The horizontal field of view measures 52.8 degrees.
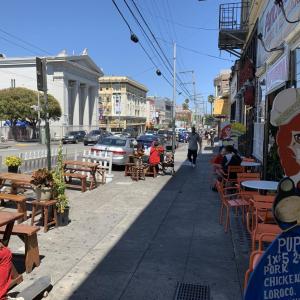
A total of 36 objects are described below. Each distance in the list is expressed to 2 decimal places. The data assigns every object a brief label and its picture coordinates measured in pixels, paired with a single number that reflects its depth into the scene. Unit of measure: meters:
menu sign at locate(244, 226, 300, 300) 1.81
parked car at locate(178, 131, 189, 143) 39.03
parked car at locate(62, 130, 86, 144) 35.86
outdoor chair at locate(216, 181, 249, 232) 5.00
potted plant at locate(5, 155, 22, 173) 7.64
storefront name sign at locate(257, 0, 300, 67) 5.82
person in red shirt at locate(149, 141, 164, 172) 10.54
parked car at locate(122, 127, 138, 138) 41.70
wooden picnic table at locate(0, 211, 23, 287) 3.40
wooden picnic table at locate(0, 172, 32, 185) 6.12
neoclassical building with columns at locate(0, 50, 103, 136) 48.08
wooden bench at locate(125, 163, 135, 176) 10.58
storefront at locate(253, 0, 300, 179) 5.93
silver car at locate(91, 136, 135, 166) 12.66
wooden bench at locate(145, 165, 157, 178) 10.51
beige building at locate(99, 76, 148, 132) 74.09
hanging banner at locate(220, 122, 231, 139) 14.28
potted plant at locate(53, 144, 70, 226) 5.19
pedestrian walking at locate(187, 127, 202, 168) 13.02
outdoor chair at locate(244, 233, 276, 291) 2.38
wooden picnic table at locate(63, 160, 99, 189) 8.54
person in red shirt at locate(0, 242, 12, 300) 2.81
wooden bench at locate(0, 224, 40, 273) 3.75
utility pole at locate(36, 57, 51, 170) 5.65
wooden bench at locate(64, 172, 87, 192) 7.99
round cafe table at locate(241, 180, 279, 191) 4.85
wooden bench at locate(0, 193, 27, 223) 5.38
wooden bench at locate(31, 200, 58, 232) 5.06
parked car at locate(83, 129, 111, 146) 32.93
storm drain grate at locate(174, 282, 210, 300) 3.29
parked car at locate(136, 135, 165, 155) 19.61
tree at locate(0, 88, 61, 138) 35.84
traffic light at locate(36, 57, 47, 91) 5.66
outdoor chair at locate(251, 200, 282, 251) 3.42
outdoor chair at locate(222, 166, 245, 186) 7.12
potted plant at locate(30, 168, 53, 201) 5.18
